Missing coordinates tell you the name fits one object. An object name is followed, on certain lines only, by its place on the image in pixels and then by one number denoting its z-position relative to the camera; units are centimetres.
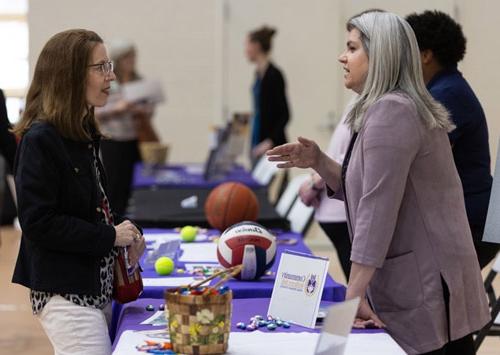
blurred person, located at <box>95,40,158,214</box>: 1157
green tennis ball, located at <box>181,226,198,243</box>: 594
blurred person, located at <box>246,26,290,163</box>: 1183
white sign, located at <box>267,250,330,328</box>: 364
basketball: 623
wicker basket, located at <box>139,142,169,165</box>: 1129
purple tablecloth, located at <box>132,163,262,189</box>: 989
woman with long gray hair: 355
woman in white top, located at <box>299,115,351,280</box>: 624
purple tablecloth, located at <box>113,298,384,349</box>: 363
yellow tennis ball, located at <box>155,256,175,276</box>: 478
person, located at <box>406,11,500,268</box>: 481
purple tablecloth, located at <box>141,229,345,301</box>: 439
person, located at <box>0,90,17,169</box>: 651
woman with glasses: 369
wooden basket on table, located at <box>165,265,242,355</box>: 311
